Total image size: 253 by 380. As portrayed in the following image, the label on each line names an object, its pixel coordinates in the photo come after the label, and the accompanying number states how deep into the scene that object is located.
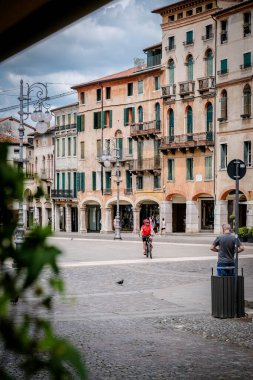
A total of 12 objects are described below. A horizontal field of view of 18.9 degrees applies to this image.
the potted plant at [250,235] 42.24
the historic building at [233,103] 52.62
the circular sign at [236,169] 13.89
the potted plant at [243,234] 42.69
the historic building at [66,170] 75.94
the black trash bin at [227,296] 12.70
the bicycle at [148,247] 28.77
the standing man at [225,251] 14.16
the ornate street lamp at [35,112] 27.07
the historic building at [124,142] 64.44
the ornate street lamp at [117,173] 44.19
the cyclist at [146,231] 29.14
